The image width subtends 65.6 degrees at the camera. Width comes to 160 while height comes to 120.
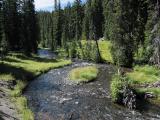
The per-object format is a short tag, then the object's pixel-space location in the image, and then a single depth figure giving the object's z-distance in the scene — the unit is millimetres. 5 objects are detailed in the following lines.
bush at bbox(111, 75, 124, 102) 13640
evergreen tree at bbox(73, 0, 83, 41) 48397
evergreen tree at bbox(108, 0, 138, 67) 25698
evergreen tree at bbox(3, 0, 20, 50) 33787
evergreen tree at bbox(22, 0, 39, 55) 34198
